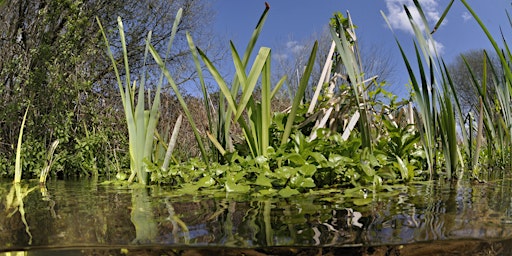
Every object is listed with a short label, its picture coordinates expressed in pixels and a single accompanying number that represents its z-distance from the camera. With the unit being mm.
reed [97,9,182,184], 1999
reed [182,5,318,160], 1752
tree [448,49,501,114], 15137
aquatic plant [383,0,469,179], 1562
